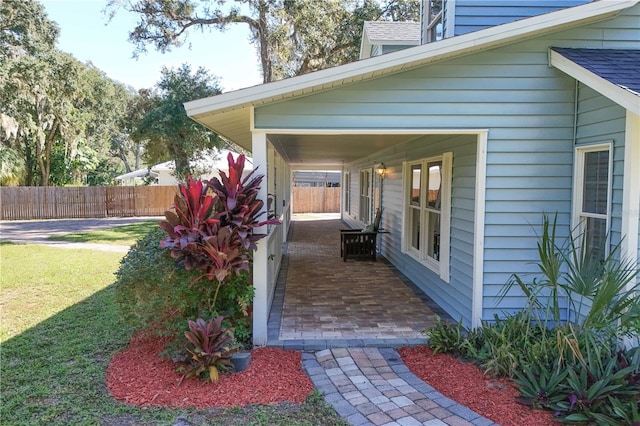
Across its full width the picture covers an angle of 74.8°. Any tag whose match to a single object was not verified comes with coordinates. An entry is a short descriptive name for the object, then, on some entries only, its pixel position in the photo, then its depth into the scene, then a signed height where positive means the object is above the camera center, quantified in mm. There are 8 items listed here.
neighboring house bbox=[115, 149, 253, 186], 16906 +1172
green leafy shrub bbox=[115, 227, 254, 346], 4020 -1020
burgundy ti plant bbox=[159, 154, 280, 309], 3857 -297
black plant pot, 3719 -1495
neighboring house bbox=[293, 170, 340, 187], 32562 +1246
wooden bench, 8867 -1041
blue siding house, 4027 +855
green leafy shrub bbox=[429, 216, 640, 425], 2877 -1262
